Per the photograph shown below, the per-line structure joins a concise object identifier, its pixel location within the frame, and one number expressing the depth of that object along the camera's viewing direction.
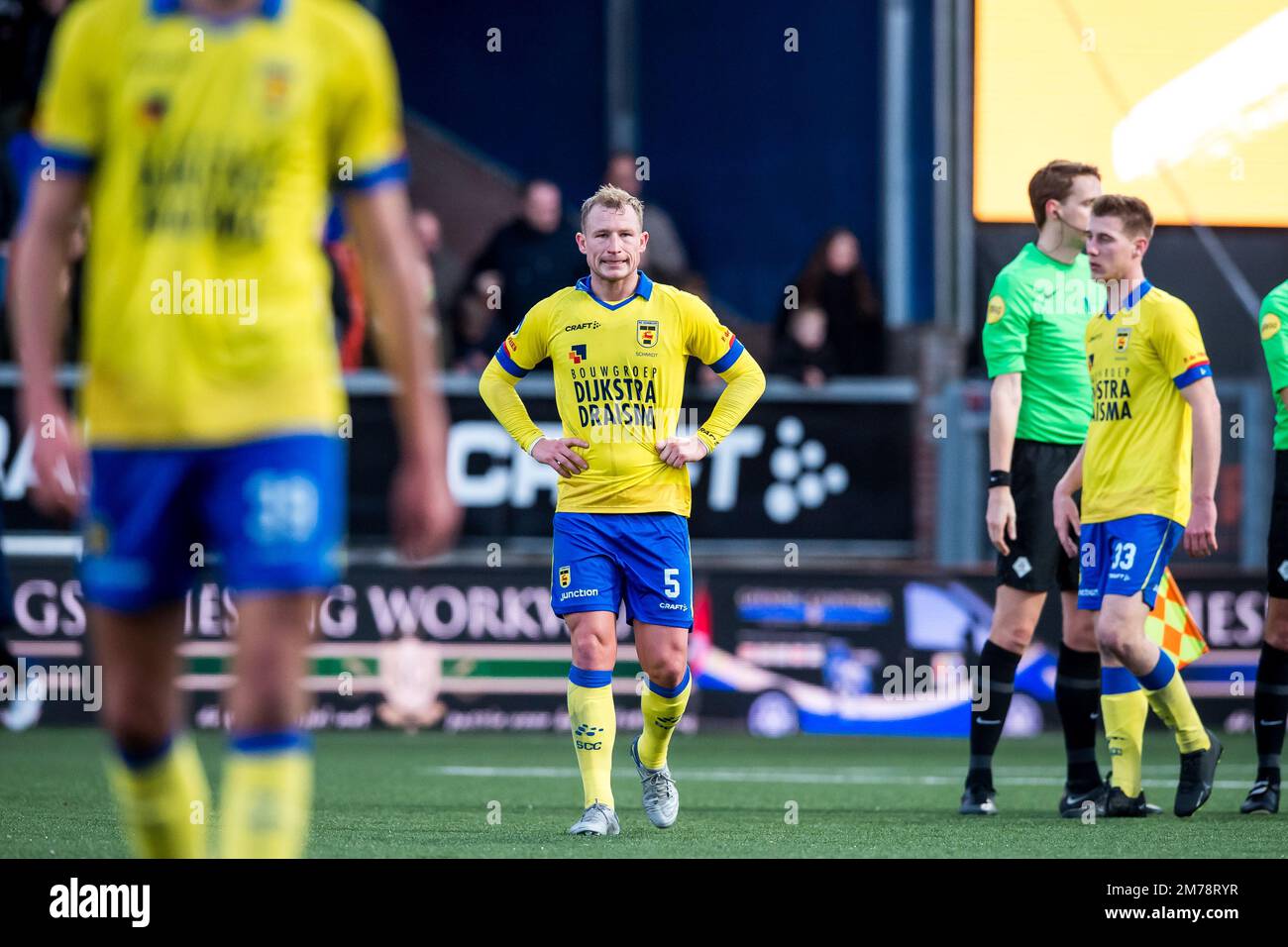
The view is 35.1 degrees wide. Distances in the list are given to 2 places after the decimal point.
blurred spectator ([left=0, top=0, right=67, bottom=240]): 13.00
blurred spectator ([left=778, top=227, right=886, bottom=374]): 14.06
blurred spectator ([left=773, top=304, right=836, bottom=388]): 13.68
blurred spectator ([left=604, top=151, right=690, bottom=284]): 13.11
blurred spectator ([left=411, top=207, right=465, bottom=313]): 13.86
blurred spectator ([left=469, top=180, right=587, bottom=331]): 13.46
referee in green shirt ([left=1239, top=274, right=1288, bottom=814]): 8.05
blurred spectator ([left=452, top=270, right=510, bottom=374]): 13.67
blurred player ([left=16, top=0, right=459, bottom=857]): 3.79
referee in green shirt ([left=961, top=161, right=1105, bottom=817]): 7.99
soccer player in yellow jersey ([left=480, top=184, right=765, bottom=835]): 7.05
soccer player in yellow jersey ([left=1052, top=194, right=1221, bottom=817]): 7.41
